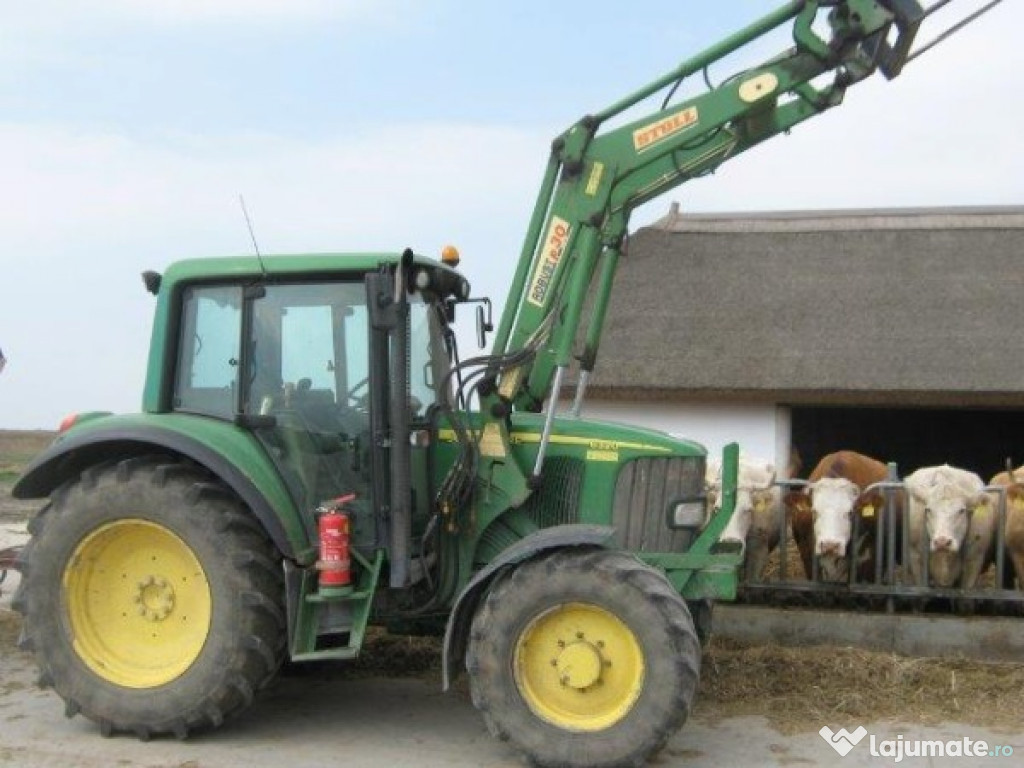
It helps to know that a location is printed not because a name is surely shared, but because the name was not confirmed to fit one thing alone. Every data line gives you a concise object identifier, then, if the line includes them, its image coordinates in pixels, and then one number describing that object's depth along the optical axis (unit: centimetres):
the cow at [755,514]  922
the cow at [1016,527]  964
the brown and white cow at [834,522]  906
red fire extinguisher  613
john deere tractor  585
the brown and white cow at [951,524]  934
